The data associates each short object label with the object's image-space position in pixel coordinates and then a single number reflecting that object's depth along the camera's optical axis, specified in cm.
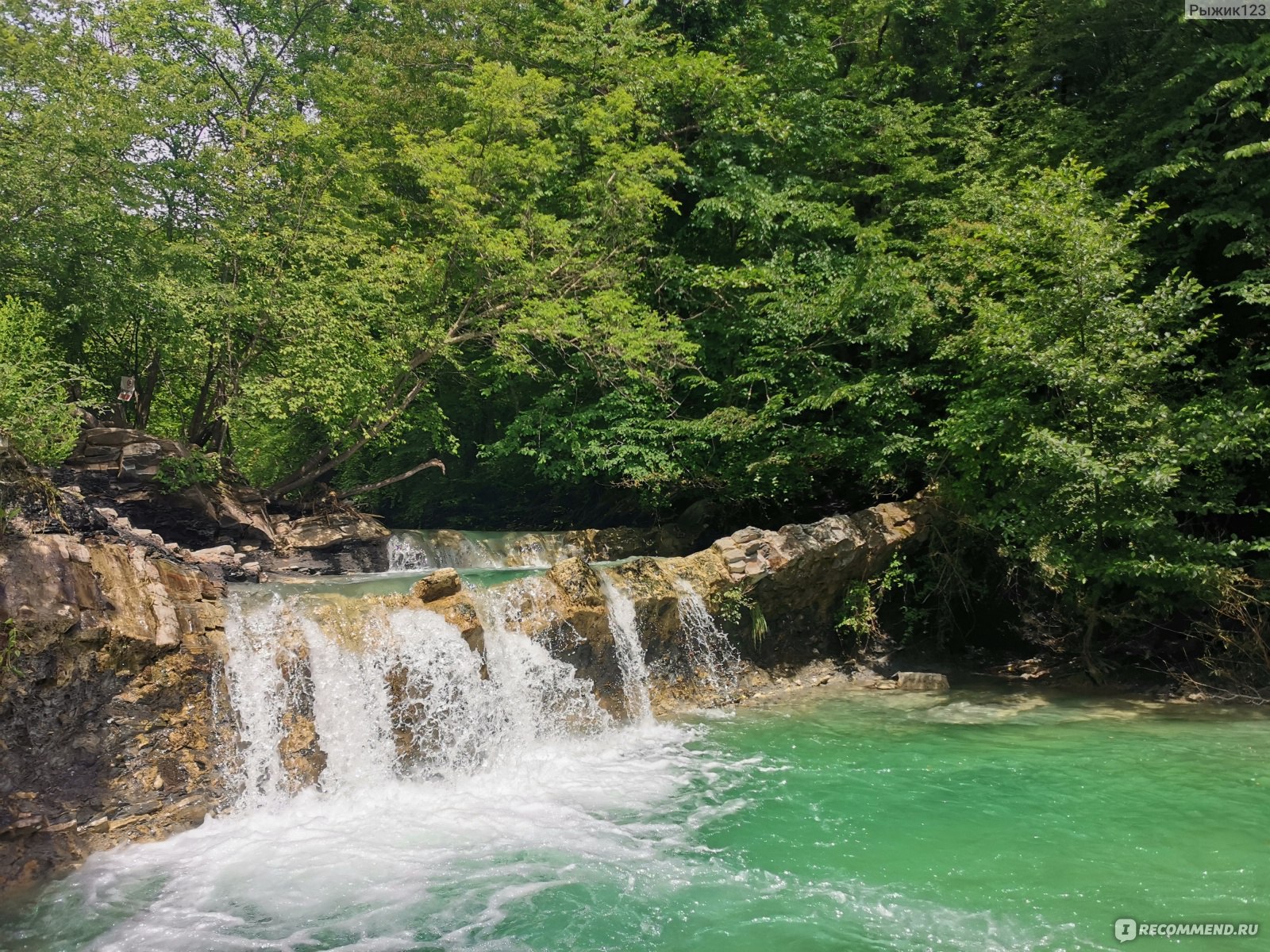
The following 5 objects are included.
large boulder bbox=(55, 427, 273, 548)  1213
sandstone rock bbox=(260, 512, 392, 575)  1359
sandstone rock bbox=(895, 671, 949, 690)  1168
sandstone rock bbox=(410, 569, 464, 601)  924
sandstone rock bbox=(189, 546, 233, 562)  1169
